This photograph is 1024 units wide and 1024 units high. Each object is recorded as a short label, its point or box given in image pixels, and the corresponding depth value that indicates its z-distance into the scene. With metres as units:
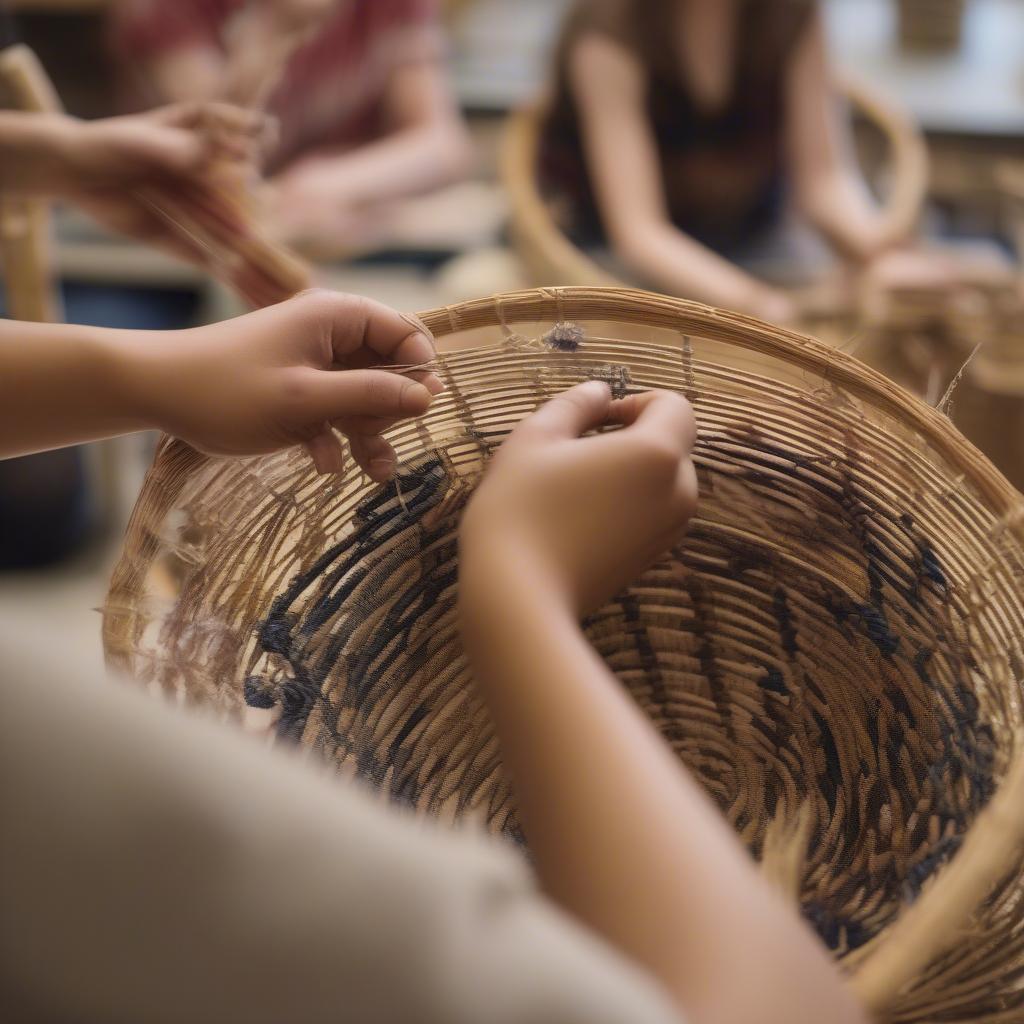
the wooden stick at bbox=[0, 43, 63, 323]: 0.93
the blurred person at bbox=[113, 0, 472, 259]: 1.33
